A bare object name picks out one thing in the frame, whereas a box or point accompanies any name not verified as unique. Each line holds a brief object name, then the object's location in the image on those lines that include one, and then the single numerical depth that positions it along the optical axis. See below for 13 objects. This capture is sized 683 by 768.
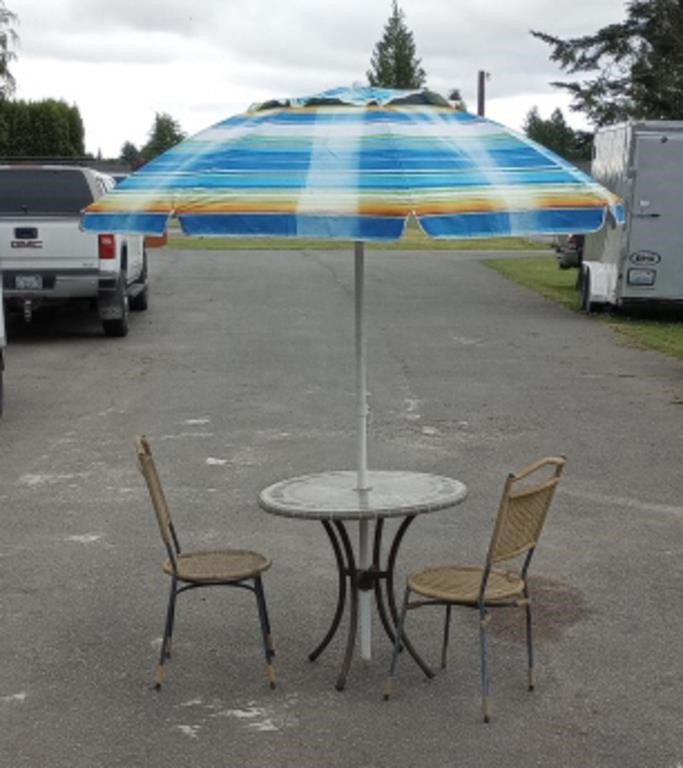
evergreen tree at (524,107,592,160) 63.60
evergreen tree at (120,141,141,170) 135.55
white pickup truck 16.31
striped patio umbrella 4.99
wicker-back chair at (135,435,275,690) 5.65
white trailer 19.22
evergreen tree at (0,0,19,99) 43.66
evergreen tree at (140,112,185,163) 96.33
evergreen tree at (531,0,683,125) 53.53
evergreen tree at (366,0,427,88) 80.06
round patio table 5.55
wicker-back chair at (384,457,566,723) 5.26
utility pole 69.00
